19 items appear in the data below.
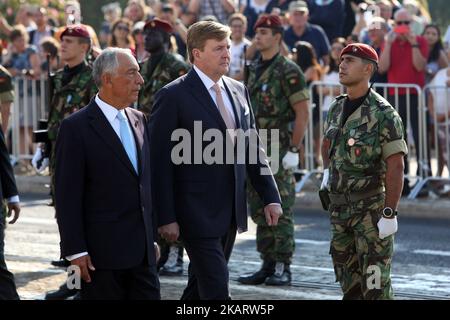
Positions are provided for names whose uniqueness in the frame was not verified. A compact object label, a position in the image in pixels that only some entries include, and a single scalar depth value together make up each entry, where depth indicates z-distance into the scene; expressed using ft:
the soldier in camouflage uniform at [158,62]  36.24
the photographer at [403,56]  49.60
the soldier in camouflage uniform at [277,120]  33.24
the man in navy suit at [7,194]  25.57
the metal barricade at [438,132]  48.19
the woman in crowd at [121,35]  51.11
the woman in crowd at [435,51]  52.26
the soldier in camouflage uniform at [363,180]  25.09
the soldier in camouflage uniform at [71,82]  33.45
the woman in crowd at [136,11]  59.88
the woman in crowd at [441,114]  48.11
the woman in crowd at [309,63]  51.29
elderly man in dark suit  21.65
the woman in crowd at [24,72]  58.59
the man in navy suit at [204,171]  24.18
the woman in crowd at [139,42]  44.96
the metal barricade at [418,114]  48.44
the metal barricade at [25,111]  58.23
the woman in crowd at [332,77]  50.80
